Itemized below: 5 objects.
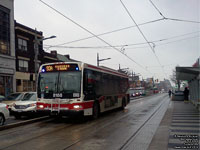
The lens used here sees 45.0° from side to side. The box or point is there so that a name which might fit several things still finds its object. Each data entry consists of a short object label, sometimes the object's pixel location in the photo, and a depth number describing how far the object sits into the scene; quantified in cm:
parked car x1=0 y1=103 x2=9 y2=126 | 1095
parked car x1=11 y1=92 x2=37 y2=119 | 1393
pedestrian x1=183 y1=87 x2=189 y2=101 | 3171
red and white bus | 1186
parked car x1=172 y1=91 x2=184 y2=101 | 3403
